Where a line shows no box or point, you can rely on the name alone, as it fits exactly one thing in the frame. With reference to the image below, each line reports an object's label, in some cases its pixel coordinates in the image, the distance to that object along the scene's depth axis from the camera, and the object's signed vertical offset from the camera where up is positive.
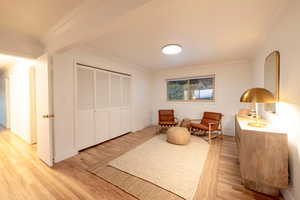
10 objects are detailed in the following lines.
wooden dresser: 1.39 -0.76
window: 4.16 +0.33
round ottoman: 2.99 -0.98
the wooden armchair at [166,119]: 3.99 -0.77
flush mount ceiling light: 2.50 +1.07
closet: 2.73 -0.19
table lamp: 1.54 +0.01
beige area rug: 1.58 -1.22
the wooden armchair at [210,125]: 3.31 -0.82
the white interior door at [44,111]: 2.08 -0.23
